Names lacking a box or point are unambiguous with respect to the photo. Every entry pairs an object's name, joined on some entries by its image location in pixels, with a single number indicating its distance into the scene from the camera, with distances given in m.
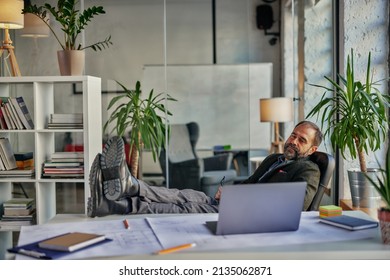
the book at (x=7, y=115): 4.51
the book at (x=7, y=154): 4.52
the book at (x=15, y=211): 4.54
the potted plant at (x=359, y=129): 4.39
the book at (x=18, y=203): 4.53
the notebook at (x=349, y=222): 2.52
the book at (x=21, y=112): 4.50
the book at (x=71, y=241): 2.16
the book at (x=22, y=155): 4.69
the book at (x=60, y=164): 4.50
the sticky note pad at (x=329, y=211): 2.74
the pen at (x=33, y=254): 2.11
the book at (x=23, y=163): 4.67
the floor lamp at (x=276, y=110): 5.68
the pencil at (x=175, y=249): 2.13
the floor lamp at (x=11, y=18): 4.41
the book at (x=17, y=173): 4.53
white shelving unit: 4.44
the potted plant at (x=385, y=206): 2.31
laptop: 2.36
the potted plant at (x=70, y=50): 4.49
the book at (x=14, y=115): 4.50
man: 2.98
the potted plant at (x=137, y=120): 5.64
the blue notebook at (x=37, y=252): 2.11
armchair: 5.77
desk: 2.16
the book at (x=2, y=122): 4.54
